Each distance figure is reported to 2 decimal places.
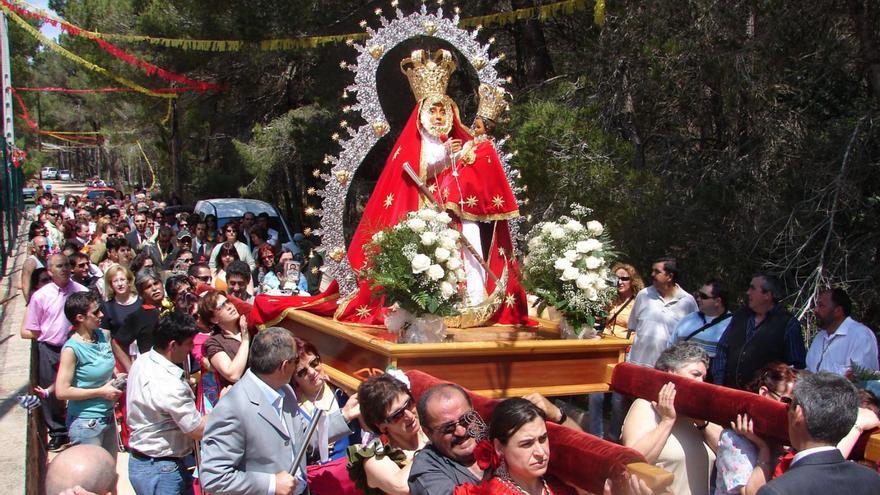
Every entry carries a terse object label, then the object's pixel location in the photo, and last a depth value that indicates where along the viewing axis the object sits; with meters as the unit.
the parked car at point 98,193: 38.78
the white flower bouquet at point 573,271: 5.96
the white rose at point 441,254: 5.62
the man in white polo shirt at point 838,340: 5.23
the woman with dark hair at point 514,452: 2.83
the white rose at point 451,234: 5.80
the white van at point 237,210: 16.88
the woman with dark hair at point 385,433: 3.34
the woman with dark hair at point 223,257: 10.11
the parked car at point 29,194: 41.58
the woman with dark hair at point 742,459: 3.46
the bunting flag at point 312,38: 10.76
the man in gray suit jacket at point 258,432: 3.46
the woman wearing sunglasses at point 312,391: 4.21
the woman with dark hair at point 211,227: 14.35
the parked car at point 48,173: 81.51
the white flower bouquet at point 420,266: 5.58
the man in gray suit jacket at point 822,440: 2.82
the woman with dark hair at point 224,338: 5.13
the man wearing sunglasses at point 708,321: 6.05
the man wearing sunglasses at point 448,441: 3.05
